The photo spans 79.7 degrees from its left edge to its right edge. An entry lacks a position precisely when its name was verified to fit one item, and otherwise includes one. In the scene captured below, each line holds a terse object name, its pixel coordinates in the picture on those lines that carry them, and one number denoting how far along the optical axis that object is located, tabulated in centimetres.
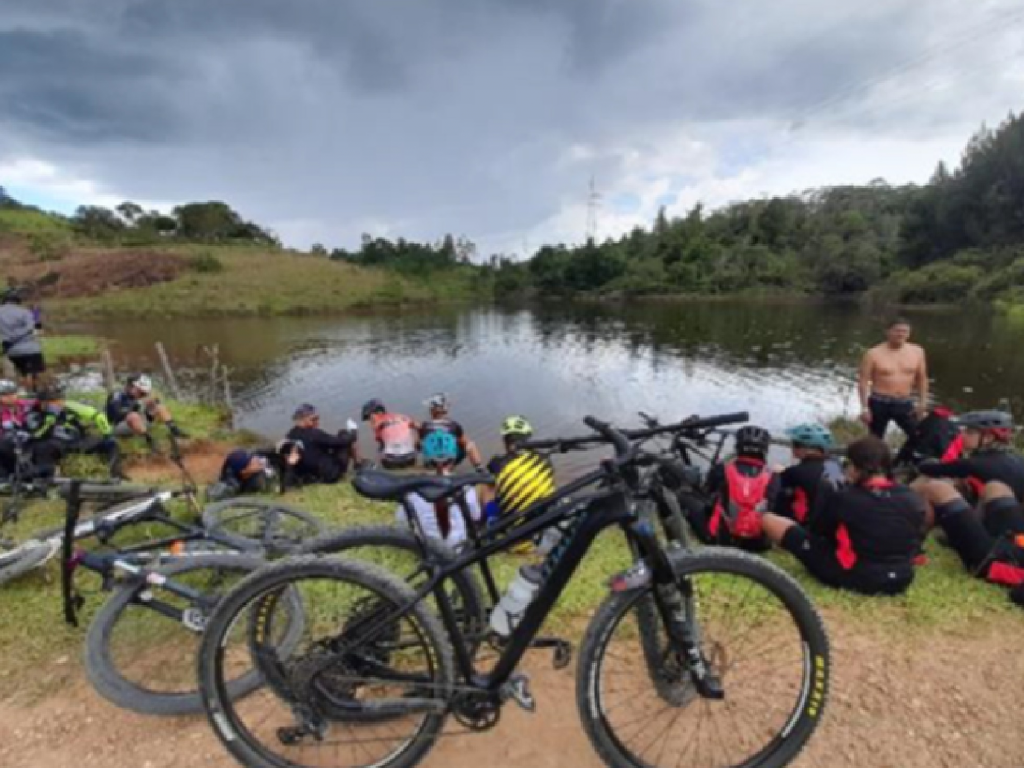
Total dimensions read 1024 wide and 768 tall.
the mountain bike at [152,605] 354
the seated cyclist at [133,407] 931
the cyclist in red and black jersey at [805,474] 589
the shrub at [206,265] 7367
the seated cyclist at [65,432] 802
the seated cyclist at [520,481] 550
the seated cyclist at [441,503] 313
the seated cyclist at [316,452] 927
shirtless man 846
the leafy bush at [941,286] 5741
